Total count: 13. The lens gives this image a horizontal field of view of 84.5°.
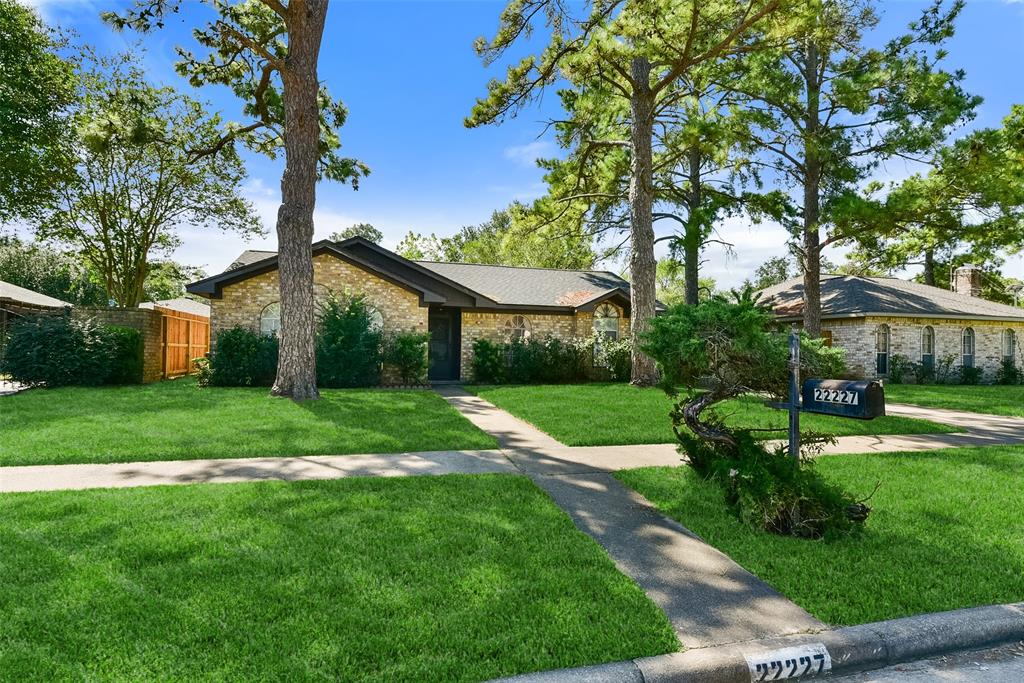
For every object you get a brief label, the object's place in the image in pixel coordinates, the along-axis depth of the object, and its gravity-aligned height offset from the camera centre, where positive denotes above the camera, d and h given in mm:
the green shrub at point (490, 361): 17391 -138
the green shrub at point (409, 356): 15630 +8
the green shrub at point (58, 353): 13906 +61
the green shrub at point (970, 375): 20859 -635
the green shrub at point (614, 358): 17625 -34
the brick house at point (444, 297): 15977 +1825
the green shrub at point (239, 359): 14672 -84
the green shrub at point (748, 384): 4516 -245
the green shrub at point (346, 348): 14945 +214
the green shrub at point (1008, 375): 21500 -644
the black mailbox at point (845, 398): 4137 -312
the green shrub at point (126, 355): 14789 +12
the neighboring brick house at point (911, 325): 20156 +1227
